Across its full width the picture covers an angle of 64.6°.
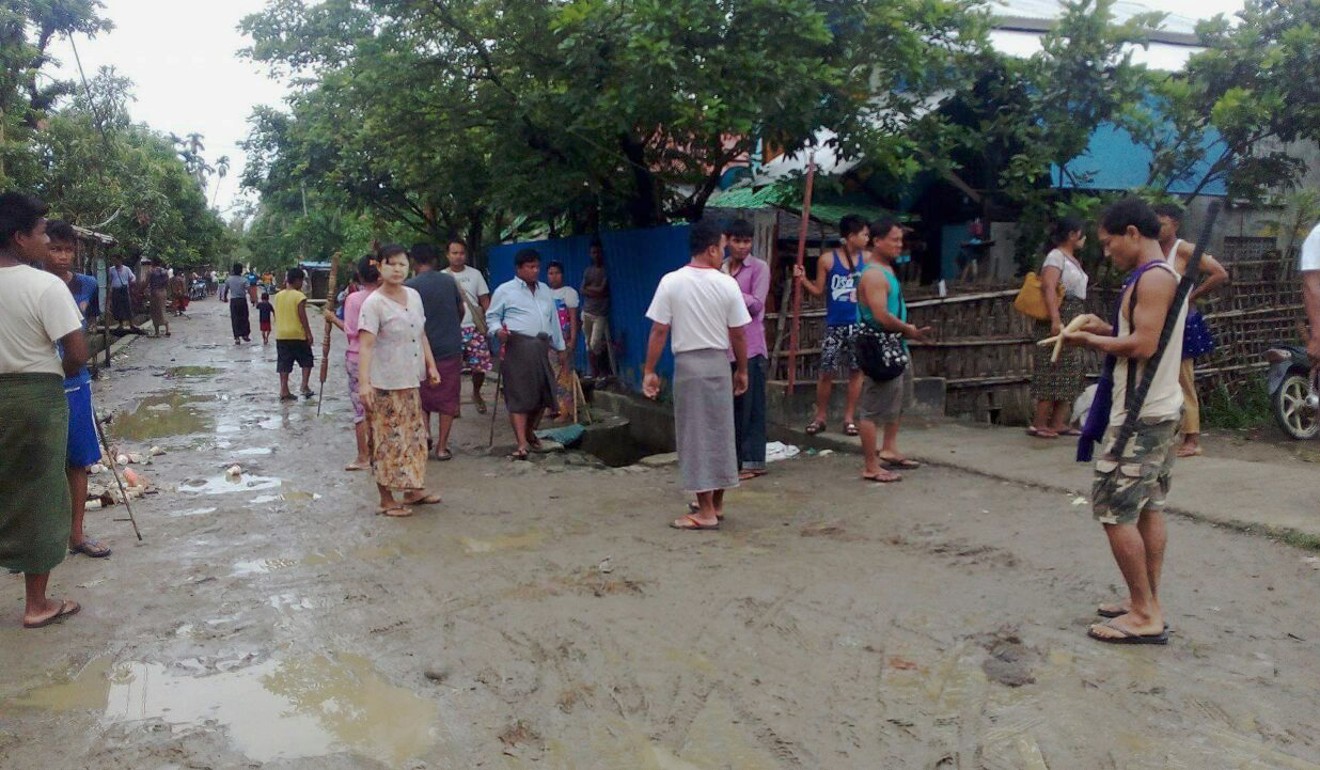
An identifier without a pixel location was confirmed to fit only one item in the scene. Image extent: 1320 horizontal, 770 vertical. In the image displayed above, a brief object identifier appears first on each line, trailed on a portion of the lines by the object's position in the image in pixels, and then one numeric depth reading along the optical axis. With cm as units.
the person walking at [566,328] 1029
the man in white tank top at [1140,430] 391
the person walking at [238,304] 2145
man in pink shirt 723
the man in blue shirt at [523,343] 845
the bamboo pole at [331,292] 1023
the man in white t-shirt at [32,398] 434
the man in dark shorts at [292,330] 1157
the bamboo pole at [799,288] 840
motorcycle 873
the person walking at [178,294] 3500
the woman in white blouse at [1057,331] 768
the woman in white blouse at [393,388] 646
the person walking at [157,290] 2375
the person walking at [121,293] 1969
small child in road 2053
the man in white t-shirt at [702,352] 593
